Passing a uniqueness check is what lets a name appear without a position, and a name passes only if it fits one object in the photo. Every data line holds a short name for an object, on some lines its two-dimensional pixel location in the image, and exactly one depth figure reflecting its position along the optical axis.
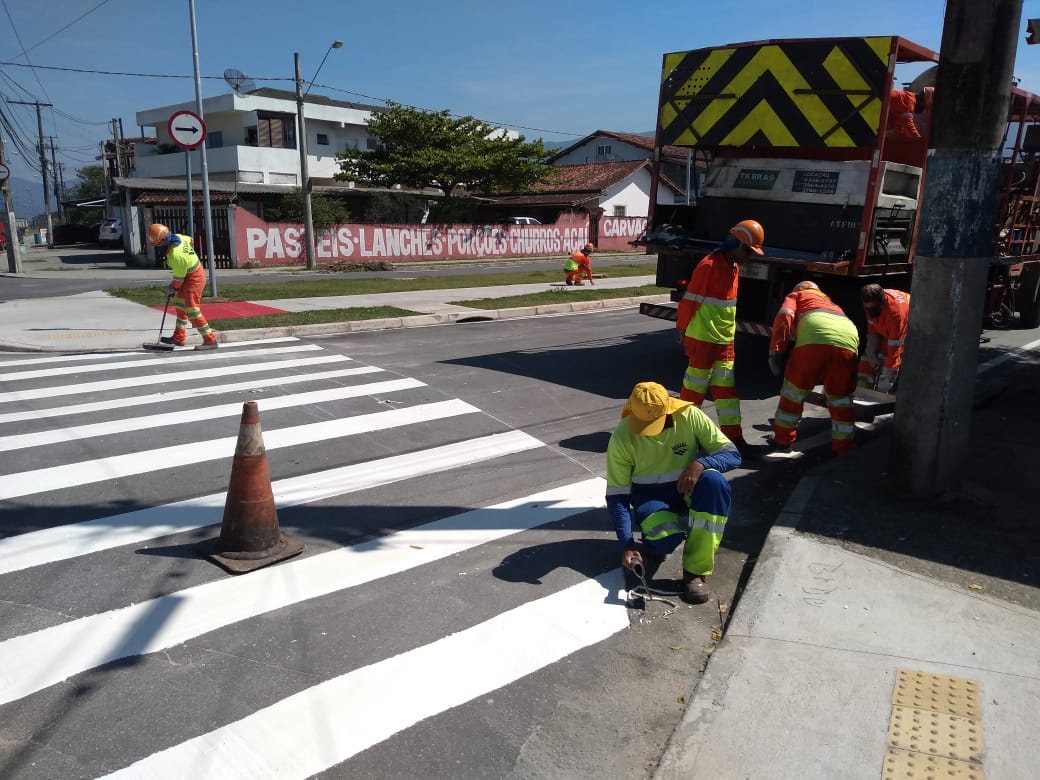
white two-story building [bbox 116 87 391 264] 46.22
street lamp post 26.31
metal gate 29.53
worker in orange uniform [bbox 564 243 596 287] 21.11
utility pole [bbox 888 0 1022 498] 4.89
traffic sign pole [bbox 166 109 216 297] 13.75
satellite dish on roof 29.83
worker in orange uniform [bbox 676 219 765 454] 6.66
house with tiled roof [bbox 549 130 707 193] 56.31
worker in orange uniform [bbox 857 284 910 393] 7.81
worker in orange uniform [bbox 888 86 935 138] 9.48
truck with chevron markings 8.46
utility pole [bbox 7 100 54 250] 51.71
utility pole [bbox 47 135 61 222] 72.06
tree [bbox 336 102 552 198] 38.75
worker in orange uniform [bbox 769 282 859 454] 6.37
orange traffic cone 4.66
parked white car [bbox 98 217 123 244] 45.16
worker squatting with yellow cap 4.21
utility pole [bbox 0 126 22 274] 25.92
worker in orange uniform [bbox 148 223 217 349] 10.76
